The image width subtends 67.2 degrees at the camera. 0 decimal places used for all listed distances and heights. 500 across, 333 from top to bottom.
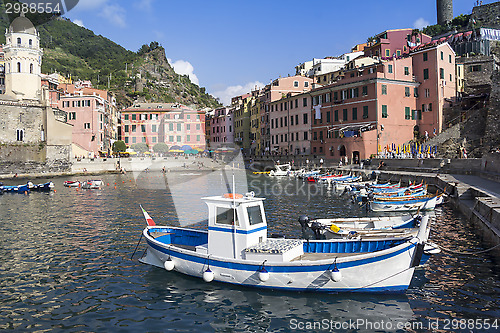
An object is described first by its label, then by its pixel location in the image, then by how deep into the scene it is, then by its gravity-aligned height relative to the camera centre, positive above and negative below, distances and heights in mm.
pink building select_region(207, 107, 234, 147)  105500 +11007
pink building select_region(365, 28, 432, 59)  69438 +22206
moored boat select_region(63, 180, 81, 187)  48219 -1886
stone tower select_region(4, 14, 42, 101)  72938 +21694
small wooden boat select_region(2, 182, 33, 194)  44219 -2184
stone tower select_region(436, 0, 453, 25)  101375 +40991
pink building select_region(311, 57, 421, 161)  52281 +7705
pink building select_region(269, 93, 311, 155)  67625 +7662
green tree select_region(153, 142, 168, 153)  89562 +4546
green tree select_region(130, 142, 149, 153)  91250 +4949
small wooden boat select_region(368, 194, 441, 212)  25484 -2969
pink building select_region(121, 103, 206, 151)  93125 +10446
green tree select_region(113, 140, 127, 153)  85312 +4970
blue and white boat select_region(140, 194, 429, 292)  11289 -3033
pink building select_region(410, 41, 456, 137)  52188 +11270
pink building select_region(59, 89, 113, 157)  78875 +10484
